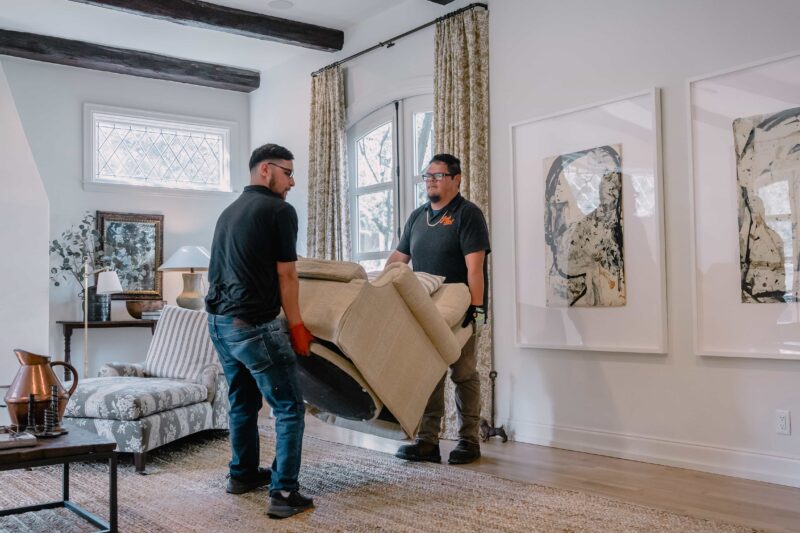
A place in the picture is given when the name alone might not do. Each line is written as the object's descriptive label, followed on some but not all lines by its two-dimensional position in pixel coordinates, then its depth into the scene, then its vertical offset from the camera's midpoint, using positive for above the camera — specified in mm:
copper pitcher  3102 -362
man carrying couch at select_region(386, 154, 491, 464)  4219 +183
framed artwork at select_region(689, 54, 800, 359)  3730 +389
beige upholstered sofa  3260 -222
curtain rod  5356 +1926
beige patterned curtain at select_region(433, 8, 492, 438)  5230 +1231
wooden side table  6946 -258
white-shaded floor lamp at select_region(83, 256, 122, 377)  6812 +106
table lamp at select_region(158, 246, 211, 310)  7195 +242
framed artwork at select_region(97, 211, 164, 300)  7414 +433
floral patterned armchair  4098 -539
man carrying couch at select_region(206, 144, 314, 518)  3195 -57
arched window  6039 +973
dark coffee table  2664 -545
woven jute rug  3057 -891
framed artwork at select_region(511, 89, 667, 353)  4316 +359
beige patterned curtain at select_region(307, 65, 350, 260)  6633 +1012
